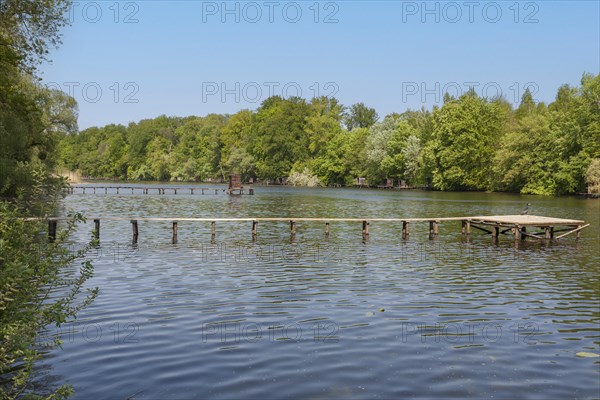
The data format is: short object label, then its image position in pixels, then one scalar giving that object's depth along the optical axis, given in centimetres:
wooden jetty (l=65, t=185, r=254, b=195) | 10430
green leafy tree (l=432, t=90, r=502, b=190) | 10919
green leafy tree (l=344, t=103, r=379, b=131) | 18062
